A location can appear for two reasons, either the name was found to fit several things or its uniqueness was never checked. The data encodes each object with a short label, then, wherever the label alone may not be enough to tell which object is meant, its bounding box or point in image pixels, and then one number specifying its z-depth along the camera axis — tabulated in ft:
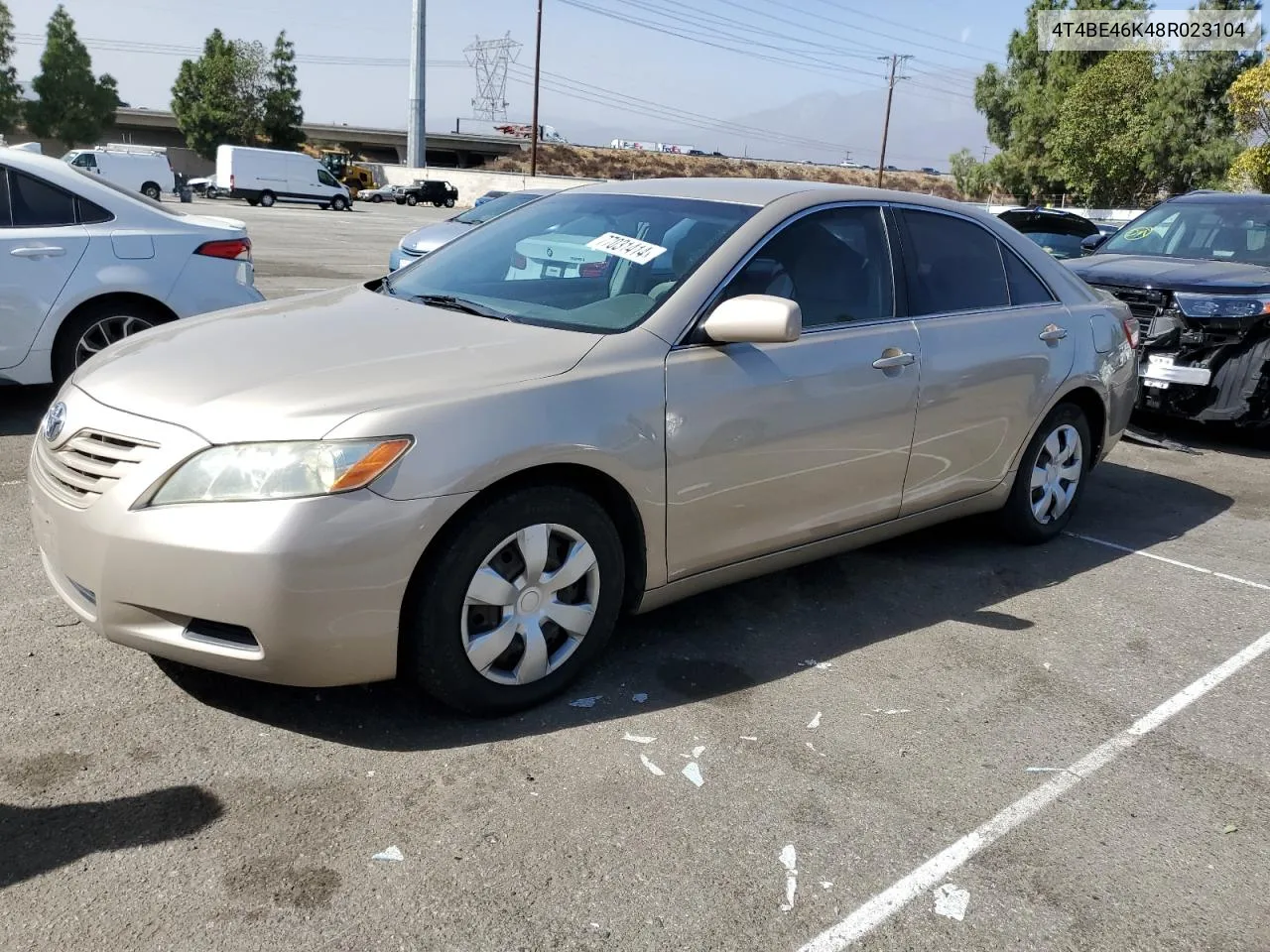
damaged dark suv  23.73
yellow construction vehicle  211.41
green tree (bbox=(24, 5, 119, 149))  224.12
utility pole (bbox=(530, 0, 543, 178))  186.19
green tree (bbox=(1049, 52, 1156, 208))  147.02
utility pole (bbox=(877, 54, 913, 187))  222.07
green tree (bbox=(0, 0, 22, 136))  208.03
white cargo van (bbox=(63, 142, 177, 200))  137.49
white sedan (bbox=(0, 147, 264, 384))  19.74
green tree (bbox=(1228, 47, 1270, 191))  95.04
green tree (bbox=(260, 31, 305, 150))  240.32
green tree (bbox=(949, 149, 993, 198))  177.99
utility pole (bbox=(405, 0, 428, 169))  186.50
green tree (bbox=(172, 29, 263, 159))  237.66
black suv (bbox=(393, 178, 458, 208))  185.68
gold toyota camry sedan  9.43
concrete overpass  315.99
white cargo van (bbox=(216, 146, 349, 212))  150.82
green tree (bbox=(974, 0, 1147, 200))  163.32
